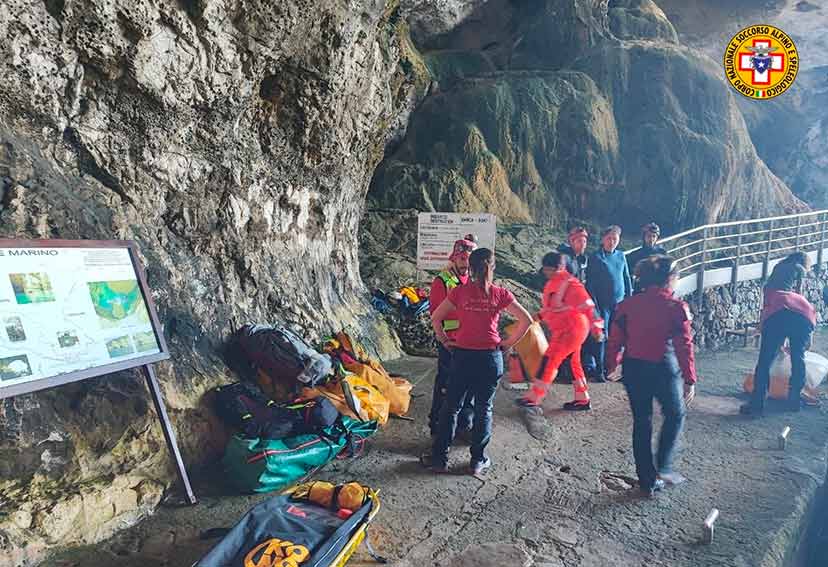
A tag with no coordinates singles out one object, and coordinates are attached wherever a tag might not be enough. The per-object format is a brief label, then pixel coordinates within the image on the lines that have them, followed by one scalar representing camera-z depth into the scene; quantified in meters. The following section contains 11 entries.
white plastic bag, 6.43
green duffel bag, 3.79
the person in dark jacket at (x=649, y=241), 6.76
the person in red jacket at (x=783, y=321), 5.56
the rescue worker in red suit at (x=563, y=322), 5.50
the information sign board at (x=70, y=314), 2.83
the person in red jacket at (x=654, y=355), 3.73
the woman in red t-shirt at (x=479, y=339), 3.94
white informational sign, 7.39
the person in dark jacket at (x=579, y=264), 6.48
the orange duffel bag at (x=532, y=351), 5.99
